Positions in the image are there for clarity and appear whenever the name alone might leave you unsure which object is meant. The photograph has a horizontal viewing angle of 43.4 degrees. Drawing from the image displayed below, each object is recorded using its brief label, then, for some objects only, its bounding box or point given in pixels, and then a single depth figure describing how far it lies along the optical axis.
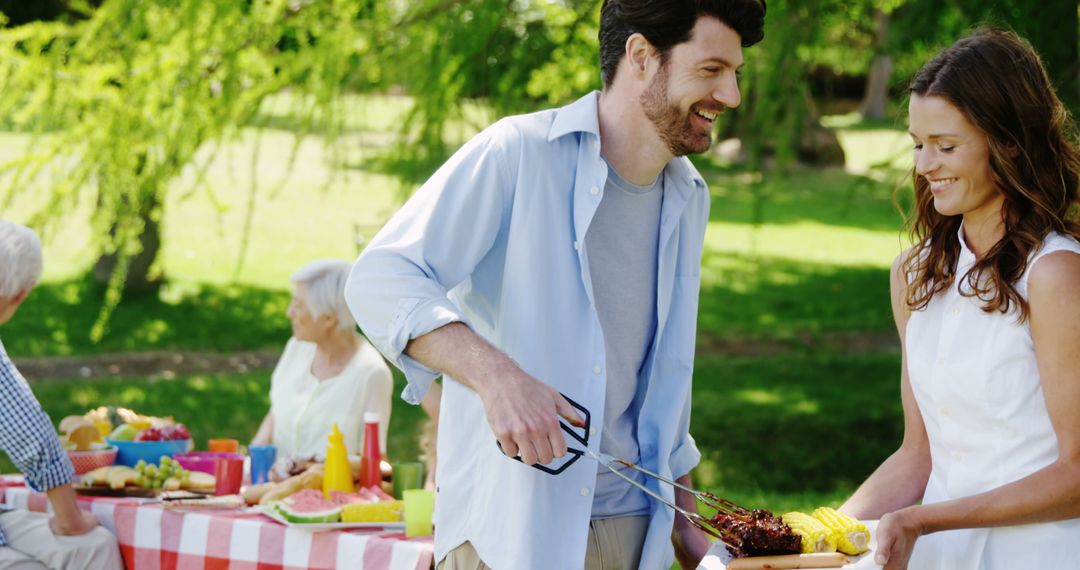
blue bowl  4.66
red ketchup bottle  4.26
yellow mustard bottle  4.20
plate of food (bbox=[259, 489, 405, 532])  3.88
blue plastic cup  4.54
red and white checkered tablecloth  3.78
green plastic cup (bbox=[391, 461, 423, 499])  4.20
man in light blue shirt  2.42
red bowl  4.45
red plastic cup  4.42
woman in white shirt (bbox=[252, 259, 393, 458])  5.07
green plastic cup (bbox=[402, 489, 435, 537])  3.78
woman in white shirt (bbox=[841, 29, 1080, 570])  2.31
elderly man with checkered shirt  3.98
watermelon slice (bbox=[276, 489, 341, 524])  3.89
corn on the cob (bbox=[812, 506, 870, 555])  2.42
